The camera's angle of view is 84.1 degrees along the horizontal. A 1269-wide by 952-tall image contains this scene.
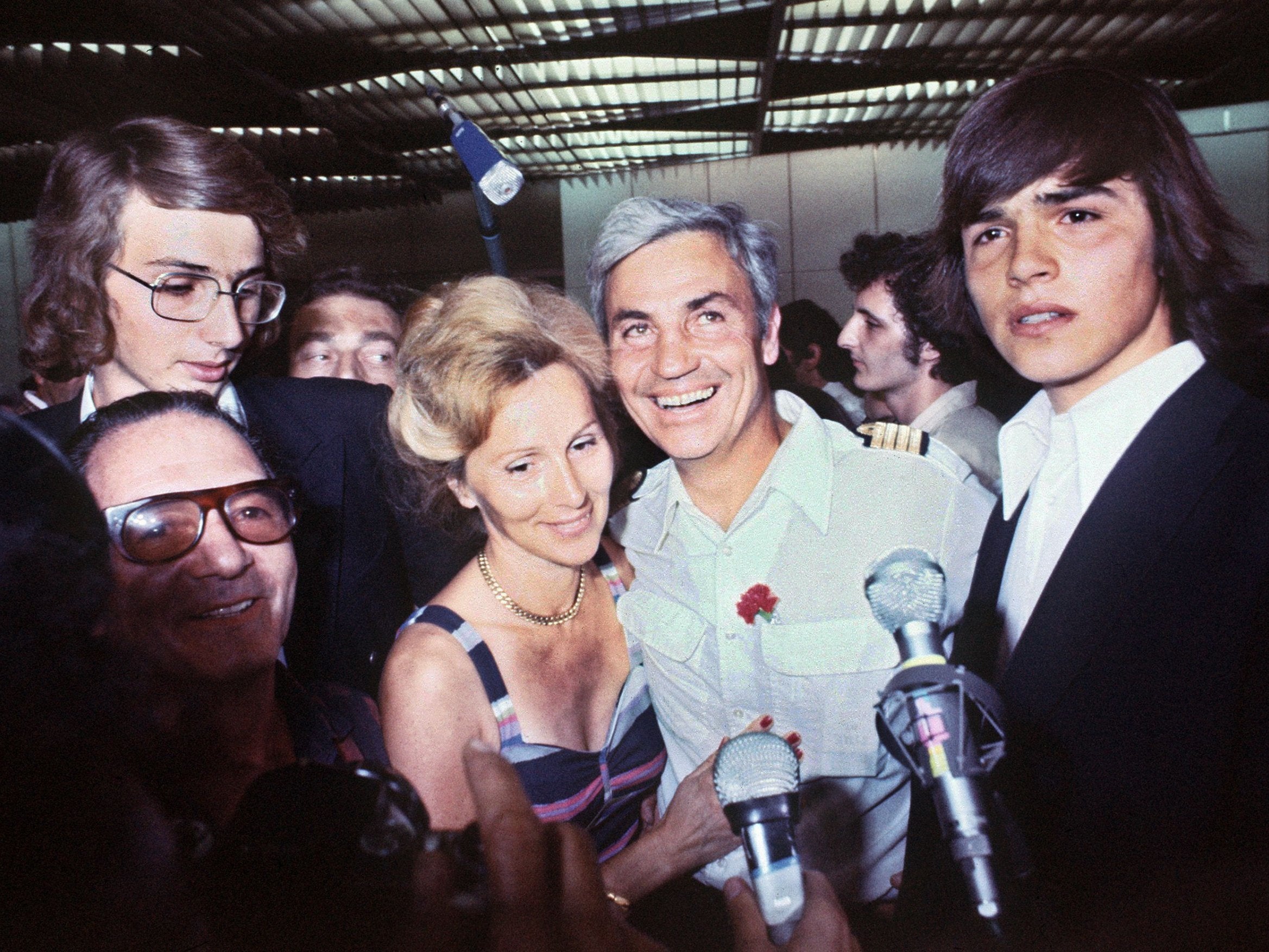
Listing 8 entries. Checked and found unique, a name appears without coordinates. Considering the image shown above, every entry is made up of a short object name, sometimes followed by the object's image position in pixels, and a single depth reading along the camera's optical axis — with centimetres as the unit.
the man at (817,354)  349
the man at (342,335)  181
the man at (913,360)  123
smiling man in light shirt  106
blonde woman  87
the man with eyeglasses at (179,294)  73
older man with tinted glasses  59
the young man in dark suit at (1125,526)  66
